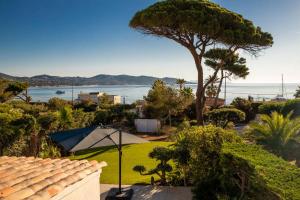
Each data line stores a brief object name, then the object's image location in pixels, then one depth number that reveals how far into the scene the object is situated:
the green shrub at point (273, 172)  4.59
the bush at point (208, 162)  7.90
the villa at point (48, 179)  3.83
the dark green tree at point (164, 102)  26.42
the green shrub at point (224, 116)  18.66
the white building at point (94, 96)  51.59
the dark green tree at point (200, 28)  19.03
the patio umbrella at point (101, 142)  11.30
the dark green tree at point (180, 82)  39.35
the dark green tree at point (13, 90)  31.34
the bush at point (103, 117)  27.48
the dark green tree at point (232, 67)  32.91
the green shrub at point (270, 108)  21.06
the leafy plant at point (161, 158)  10.06
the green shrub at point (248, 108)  30.84
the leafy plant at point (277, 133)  9.19
